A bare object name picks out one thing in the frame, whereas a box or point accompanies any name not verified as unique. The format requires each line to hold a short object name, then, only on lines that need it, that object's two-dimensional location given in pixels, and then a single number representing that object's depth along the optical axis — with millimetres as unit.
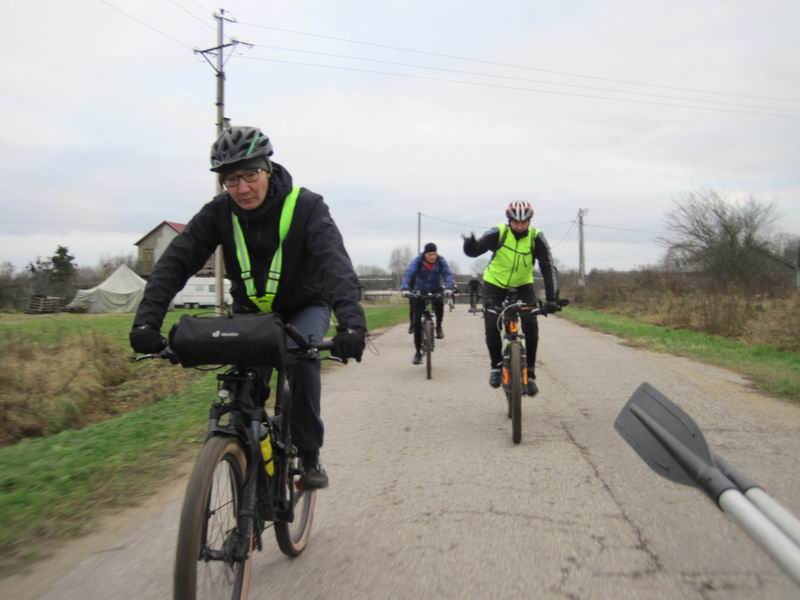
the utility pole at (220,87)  21094
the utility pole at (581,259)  50212
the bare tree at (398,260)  78306
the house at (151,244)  70750
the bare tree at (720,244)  33000
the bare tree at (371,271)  82438
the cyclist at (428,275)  10906
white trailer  55531
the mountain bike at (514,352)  5465
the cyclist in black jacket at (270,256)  2898
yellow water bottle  2662
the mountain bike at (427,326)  9344
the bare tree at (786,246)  33706
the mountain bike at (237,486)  2135
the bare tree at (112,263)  75562
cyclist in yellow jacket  6582
